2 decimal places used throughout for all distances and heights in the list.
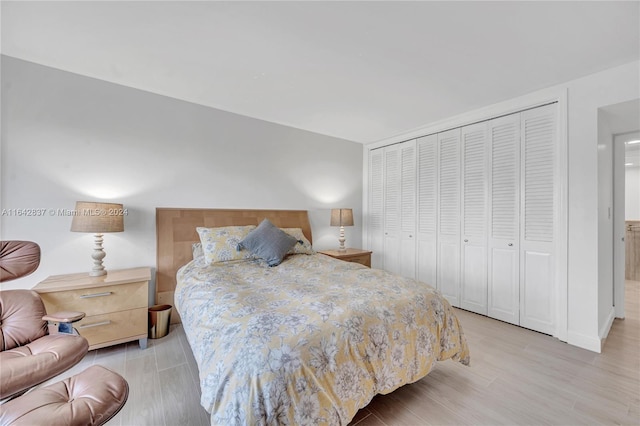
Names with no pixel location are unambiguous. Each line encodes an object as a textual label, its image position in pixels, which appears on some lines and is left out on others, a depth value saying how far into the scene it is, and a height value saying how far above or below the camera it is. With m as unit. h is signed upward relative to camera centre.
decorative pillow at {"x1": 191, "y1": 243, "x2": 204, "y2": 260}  2.97 -0.42
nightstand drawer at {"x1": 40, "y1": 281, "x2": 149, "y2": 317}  2.09 -0.71
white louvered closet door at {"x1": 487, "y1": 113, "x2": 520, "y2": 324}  2.94 -0.05
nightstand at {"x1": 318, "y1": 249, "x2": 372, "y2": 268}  3.83 -0.61
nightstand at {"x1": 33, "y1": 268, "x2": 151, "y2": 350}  2.11 -0.74
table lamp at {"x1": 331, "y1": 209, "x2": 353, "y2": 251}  4.07 -0.05
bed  1.16 -0.66
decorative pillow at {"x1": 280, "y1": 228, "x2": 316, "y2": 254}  3.29 -0.38
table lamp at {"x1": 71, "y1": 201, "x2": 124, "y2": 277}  2.30 -0.07
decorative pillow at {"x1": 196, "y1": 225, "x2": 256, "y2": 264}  2.75 -0.32
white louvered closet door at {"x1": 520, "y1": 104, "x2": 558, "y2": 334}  2.69 -0.04
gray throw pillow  2.80 -0.33
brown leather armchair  1.04 -0.76
